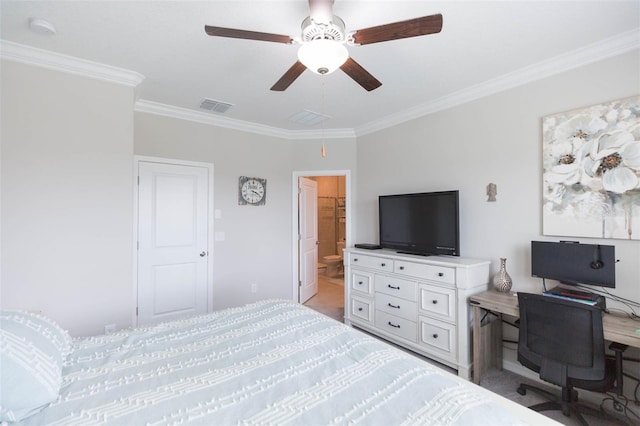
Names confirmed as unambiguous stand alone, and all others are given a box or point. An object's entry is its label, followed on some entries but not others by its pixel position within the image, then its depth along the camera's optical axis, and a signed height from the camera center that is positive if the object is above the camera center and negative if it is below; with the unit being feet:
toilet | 20.86 -3.50
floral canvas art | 6.75 +1.08
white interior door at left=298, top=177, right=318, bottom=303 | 14.78 -1.20
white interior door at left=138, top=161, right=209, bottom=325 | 10.88 -0.96
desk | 5.90 -2.29
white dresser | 8.38 -2.72
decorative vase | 8.32 -1.82
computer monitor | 6.66 -1.13
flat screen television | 9.51 -0.25
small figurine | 9.12 +0.76
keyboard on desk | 6.71 -1.90
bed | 3.22 -2.17
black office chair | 5.78 -2.77
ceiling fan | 4.83 +3.03
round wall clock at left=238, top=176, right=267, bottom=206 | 13.07 +1.13
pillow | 3.16 -1.78
